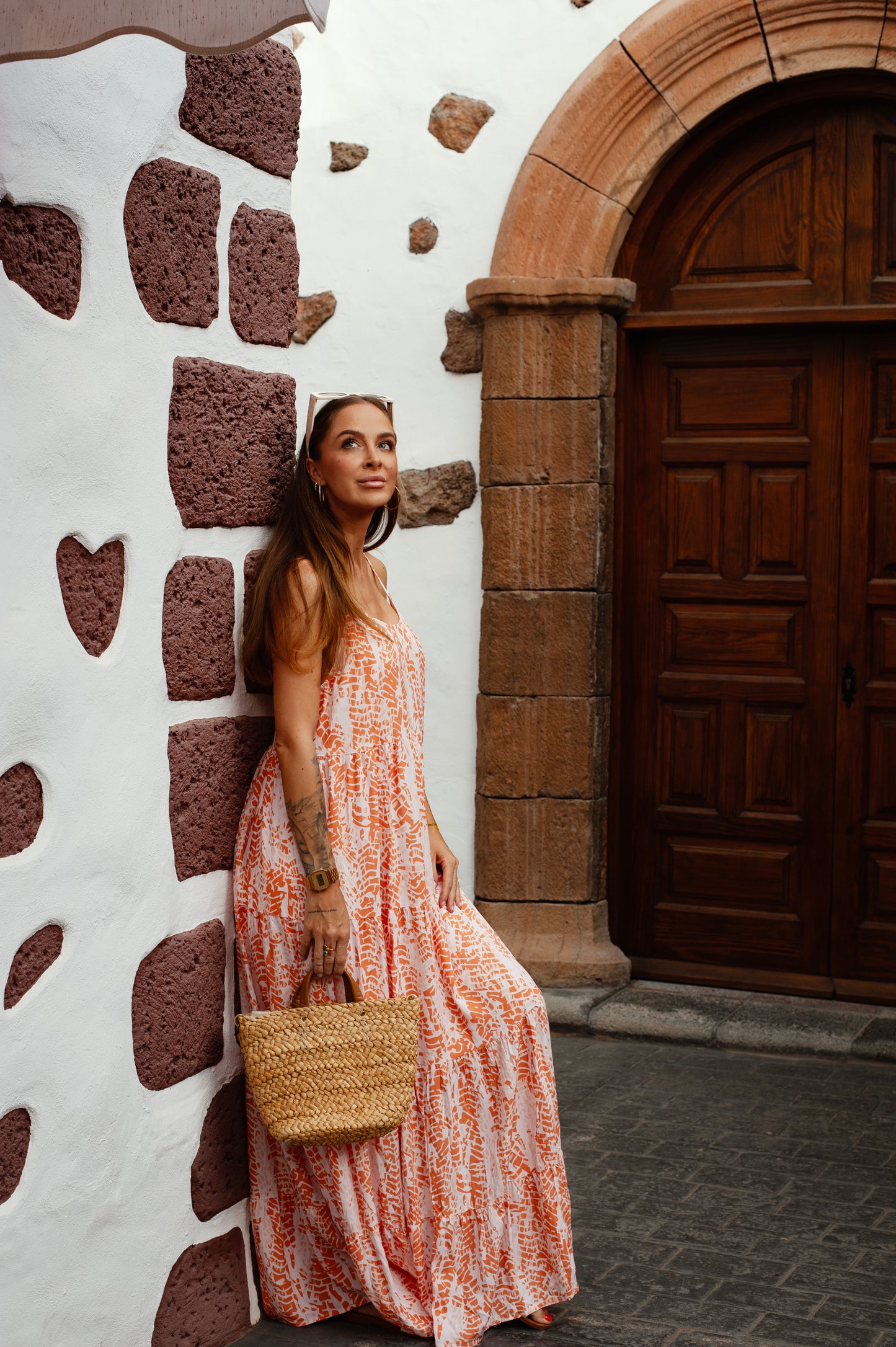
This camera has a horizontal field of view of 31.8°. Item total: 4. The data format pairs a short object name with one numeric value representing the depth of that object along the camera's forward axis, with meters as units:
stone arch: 4.88
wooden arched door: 5.14
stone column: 5.20
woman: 2.78
